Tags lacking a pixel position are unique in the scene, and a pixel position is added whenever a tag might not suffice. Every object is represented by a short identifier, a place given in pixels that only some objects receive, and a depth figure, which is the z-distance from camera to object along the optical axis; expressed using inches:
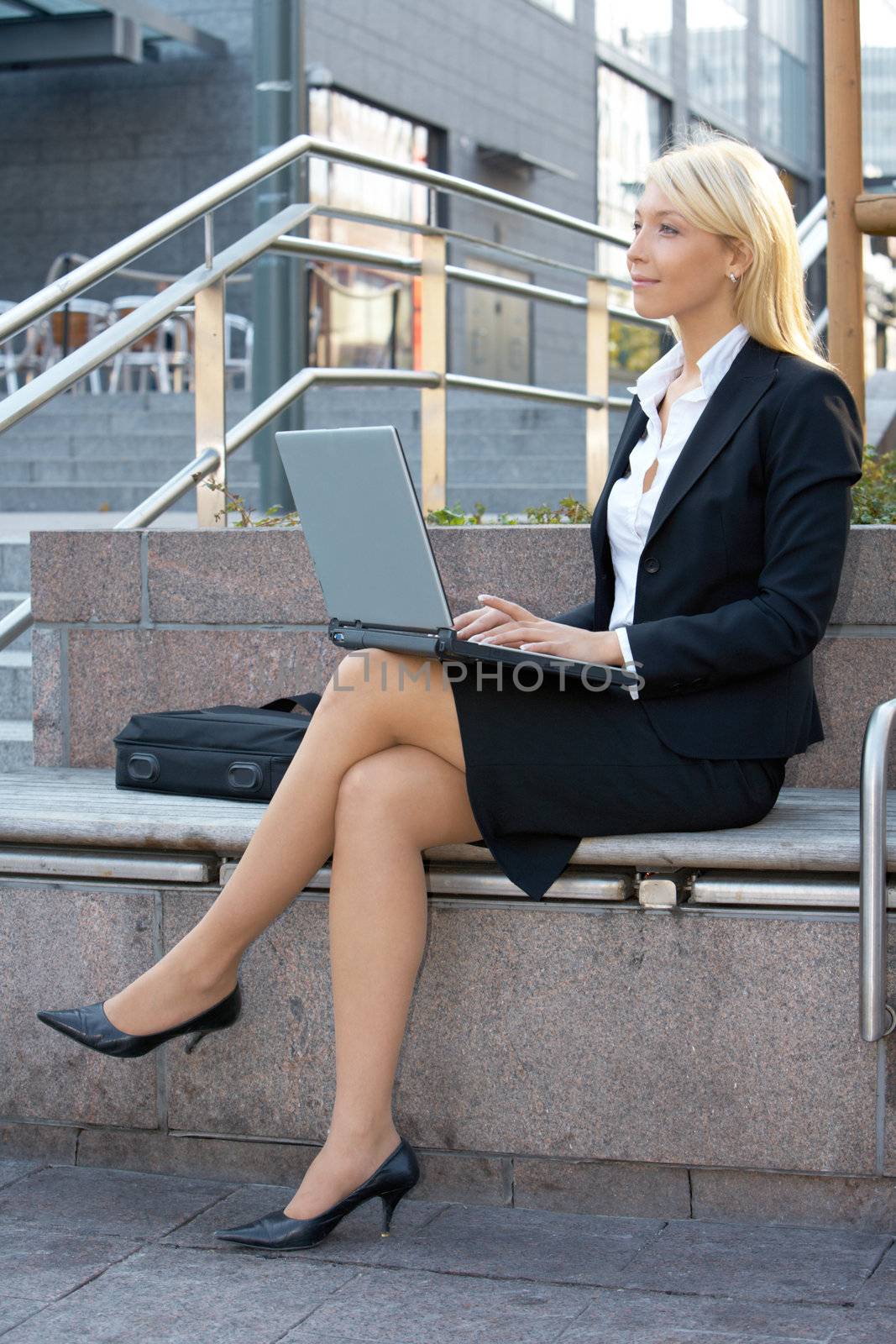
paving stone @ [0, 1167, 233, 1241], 225.6
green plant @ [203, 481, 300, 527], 311.7
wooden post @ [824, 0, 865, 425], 315.3
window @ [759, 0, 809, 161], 2118.5
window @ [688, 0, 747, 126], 1918.1
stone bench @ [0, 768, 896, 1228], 220.1
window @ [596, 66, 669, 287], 1638.8
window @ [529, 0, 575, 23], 1533.0
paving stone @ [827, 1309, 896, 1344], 185.6
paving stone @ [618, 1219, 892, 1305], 201.3
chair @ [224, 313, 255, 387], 1026.1
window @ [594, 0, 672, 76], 1664.6
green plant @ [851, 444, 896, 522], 291.3
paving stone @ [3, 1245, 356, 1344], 191.0
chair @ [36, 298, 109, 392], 922.7
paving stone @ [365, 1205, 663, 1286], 209.2
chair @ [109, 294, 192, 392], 946.1
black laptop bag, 251.6
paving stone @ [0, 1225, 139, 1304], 203.9
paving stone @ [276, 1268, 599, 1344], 189.9
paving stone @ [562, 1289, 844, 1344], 187.6
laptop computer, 210.1
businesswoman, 216.1
